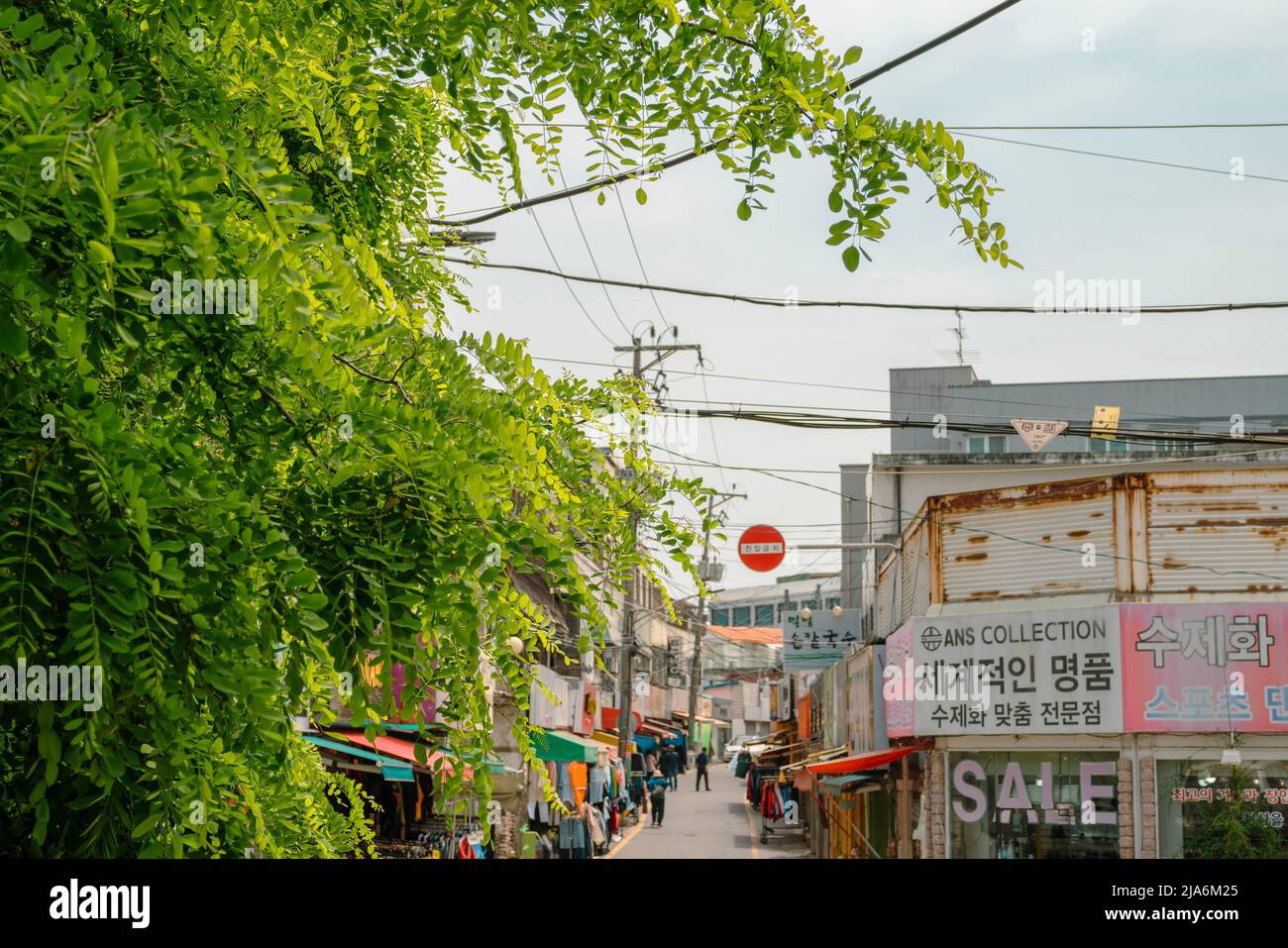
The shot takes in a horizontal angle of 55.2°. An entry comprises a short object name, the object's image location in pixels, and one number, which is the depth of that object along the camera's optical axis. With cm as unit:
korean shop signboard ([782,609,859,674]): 3769
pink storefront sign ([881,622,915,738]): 1909
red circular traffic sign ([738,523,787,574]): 2448
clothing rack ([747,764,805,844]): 3422
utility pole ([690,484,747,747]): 4341
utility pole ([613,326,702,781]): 3234
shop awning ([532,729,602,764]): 2177
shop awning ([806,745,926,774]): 2042
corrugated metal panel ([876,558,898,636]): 2503
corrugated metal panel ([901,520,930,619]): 1989
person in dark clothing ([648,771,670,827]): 3581
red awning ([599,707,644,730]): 4253
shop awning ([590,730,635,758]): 3569
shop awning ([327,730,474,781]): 1622
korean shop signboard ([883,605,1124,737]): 1653
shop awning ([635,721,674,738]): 5706
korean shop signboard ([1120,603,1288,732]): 1574
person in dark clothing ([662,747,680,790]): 5112
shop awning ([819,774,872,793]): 2183
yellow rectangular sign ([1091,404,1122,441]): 1548
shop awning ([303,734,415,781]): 1480
